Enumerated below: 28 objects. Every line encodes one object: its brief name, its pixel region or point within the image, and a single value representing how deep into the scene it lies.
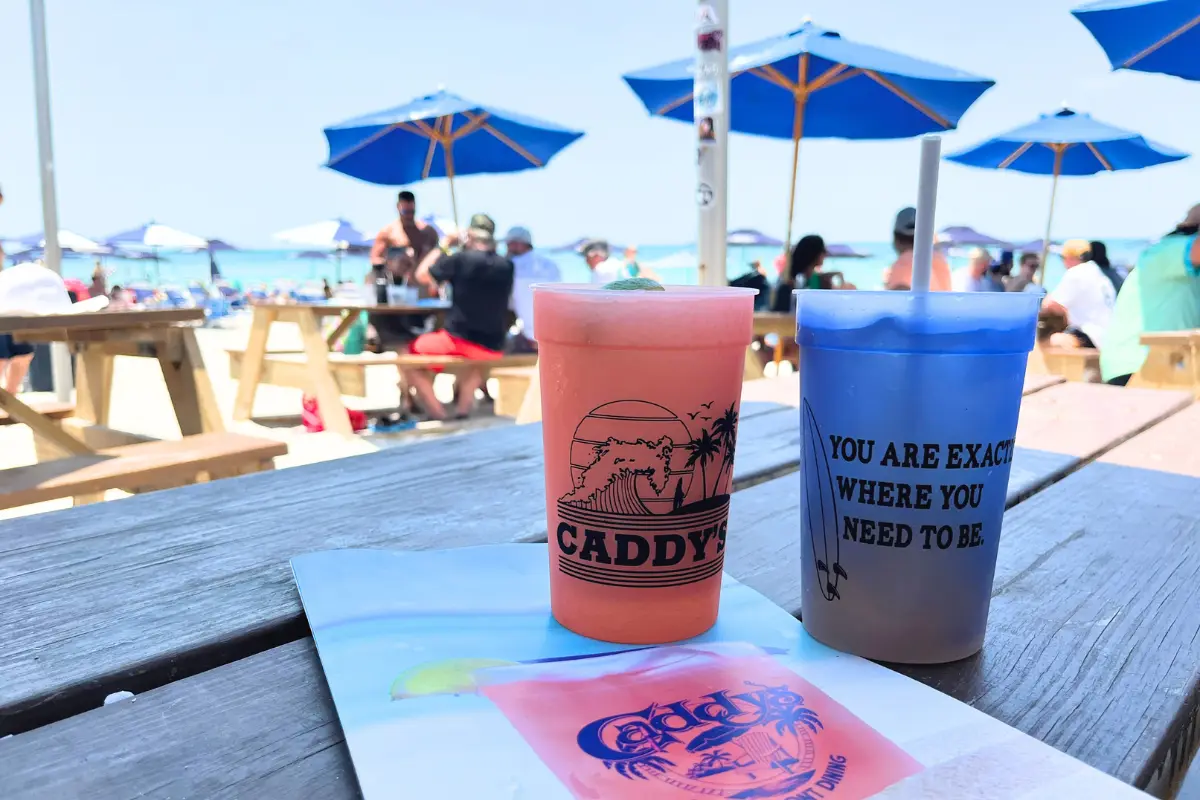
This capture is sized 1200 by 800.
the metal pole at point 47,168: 4.19
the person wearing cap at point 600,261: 6.50
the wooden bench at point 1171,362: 3.28
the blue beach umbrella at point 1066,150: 6.52
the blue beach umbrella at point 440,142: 6.16
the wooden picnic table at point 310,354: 4.21
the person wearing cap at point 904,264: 3.82
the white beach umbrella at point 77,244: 16.22
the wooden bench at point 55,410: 3.22
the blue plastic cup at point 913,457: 0.46
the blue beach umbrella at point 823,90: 4.73
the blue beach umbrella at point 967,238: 15.83
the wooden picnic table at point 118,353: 2.22
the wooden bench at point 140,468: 1.75
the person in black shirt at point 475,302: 4.54
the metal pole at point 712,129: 3.11
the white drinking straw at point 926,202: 0.48
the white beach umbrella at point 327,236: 13.40
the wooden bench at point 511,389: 4.39
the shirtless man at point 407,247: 5.73
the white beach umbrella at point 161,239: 15.52
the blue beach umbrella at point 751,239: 16.47
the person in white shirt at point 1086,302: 4.78
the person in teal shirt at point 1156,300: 3.63
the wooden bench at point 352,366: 4.35
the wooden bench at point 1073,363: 4.46
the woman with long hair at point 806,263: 5.16
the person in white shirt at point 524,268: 5.47
